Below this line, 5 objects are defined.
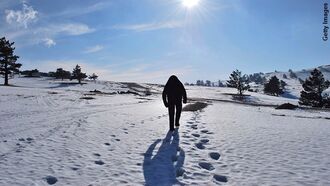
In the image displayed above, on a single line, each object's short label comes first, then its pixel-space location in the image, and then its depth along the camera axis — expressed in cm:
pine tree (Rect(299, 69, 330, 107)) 6531
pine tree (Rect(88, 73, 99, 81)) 13088
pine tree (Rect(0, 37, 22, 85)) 7081
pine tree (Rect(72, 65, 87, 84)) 10331
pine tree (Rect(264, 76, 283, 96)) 10906
